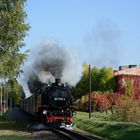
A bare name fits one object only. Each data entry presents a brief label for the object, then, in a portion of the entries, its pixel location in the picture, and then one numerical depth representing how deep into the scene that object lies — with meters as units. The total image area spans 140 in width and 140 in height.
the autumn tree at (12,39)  31.88
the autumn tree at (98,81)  86.25
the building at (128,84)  87.81
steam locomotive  33.75
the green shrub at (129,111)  38.94
